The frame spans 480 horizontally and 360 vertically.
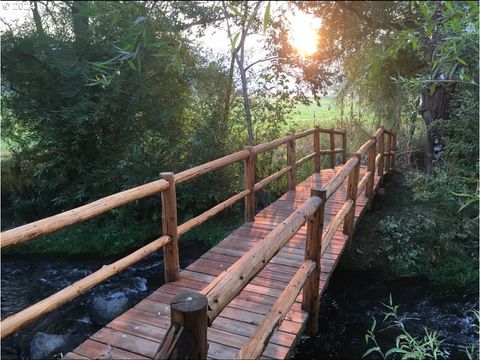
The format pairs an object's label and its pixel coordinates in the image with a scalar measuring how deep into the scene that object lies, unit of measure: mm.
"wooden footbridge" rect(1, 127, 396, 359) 1487
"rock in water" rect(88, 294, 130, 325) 4586
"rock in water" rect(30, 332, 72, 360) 3930
